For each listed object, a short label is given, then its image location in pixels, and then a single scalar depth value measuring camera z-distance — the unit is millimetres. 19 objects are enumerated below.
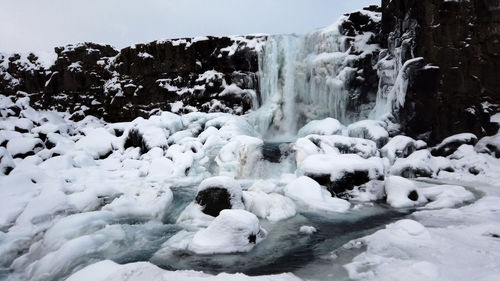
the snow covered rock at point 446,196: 8375
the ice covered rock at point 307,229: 6989
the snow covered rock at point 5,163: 11492
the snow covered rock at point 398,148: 13125
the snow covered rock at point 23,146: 15779
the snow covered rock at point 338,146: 12008
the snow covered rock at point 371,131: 13891
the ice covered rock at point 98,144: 16305
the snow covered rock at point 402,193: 8766
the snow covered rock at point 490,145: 12950
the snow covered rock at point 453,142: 13688
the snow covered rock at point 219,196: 7809
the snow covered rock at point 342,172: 9789
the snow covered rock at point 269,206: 7973
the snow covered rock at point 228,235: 5910
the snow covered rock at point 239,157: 12930
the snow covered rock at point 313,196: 8711
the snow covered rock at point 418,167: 12000
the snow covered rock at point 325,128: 14091
